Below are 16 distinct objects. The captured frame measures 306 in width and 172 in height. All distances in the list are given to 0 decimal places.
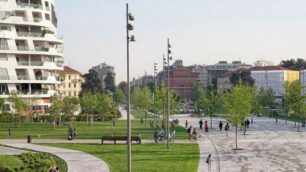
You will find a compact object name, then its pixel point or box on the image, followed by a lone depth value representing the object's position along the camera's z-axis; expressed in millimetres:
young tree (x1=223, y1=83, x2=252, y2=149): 46812
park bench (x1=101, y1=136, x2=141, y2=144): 45253
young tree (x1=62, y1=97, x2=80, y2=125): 69938
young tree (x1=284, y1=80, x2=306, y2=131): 68375
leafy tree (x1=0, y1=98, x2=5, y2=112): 75562
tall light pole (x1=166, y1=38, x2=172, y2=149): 39344
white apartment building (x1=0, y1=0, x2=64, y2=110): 82312
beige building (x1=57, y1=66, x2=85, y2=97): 141750
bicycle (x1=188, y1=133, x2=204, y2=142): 49856
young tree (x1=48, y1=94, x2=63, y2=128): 67438
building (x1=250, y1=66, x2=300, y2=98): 191000
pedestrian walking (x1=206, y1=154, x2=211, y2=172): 30075
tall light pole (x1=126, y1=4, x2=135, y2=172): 22128
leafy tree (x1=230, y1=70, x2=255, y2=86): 182175
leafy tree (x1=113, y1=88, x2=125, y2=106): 157738
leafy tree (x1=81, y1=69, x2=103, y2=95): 139500
